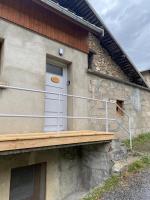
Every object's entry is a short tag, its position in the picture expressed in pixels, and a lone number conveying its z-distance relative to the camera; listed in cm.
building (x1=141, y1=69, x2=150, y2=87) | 981
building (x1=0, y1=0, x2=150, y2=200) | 353
